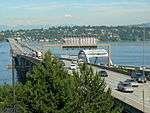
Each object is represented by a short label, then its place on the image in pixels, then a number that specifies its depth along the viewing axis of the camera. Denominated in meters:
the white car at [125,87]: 42.69
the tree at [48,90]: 25.95
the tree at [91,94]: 25.50
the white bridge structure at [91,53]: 111.25
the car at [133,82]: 46.17
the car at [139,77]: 51.21
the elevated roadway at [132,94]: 31.67
